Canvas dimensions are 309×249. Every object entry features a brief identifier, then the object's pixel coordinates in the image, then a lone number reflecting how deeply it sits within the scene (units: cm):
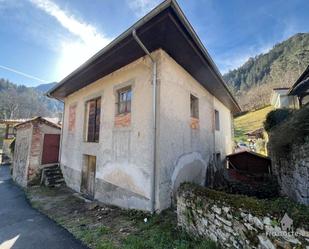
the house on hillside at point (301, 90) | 1107
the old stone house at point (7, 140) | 1900
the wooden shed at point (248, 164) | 972
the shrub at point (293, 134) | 434
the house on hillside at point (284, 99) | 1479
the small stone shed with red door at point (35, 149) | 940
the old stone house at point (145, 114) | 472
